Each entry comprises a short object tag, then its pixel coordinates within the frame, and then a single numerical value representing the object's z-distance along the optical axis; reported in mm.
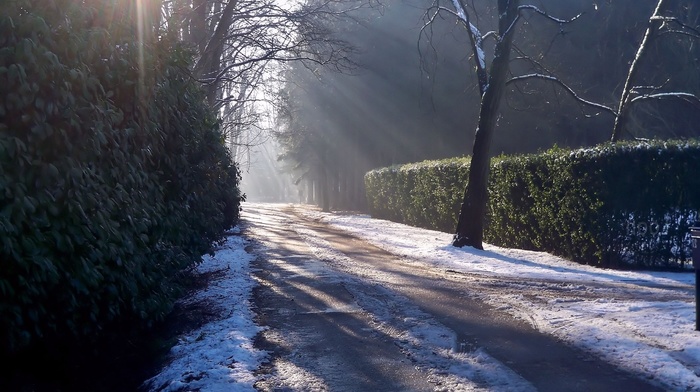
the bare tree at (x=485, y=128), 18438
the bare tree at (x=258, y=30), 19047
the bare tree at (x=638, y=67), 20047
